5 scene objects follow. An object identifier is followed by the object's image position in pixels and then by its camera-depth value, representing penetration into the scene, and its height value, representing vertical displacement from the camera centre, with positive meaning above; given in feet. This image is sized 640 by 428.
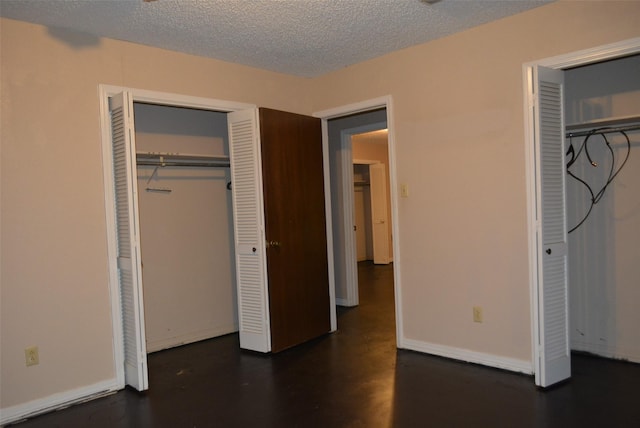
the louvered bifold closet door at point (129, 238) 10.80 -0.68
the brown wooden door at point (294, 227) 13.53 -0.77
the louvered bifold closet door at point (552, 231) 10.21 -0.89
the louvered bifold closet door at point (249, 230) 13.39 -0.77
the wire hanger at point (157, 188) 14.14 +0.59
